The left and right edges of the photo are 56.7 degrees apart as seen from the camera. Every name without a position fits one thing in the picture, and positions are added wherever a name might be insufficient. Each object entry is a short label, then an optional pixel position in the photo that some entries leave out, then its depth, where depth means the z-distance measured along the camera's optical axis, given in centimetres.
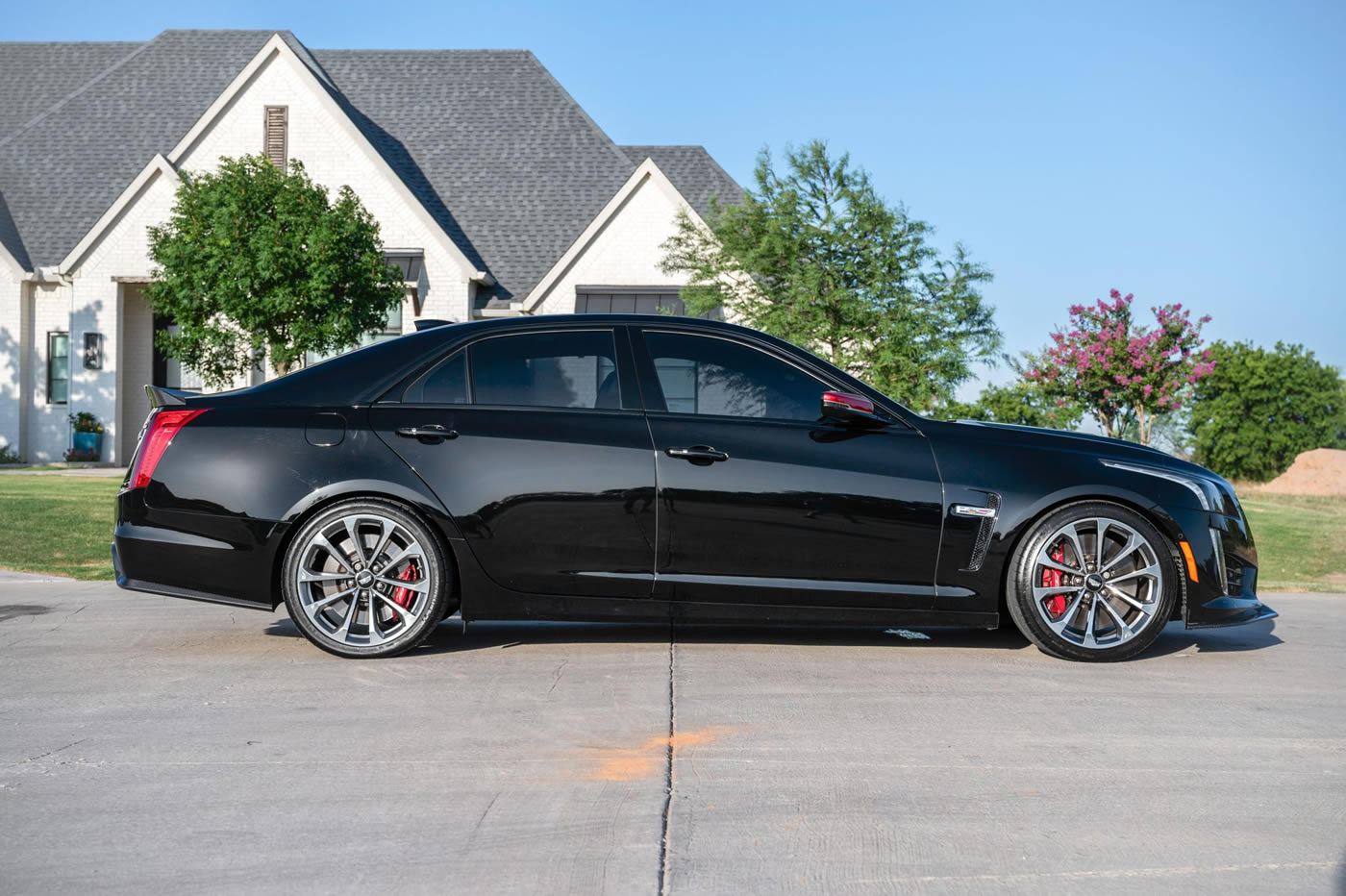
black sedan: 572
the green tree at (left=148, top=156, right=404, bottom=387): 2191
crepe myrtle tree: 2805
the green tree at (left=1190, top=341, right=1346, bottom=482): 4553
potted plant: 2854
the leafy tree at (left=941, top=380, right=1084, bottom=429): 2550
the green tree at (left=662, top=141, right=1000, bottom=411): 1711
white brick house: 2794
